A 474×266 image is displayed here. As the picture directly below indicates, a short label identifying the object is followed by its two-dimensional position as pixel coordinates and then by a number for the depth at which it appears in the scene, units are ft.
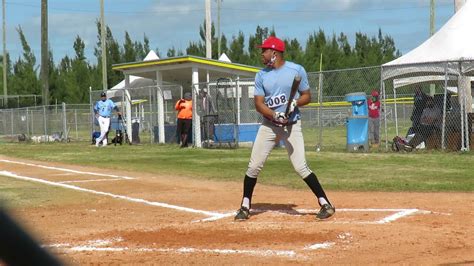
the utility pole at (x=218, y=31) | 226.03
